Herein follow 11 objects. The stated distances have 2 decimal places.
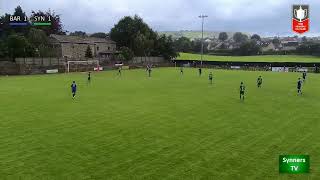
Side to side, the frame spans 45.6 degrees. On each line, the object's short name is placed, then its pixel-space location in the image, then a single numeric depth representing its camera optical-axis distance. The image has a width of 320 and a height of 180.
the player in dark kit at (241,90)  33.19
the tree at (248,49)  166.12
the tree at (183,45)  167.40
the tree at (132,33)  111.31
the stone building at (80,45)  99.44
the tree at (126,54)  97.93
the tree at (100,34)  172.15
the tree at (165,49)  112.12
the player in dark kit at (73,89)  34.44
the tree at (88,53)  100.15
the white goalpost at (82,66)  77.71
